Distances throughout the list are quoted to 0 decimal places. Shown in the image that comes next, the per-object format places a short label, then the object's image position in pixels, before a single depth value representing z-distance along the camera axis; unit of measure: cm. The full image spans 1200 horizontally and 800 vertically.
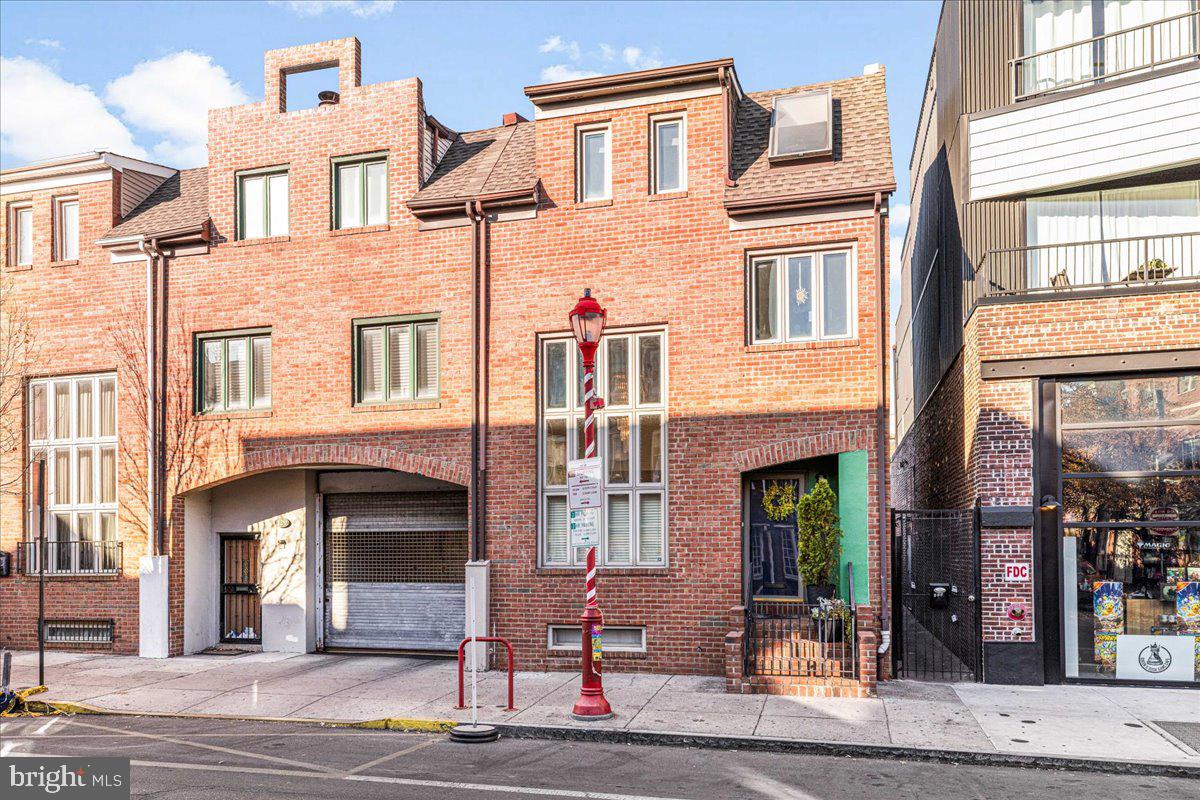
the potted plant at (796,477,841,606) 1389
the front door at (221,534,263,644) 1831
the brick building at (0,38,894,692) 1472
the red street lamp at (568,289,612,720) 1191
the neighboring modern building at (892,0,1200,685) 1359
